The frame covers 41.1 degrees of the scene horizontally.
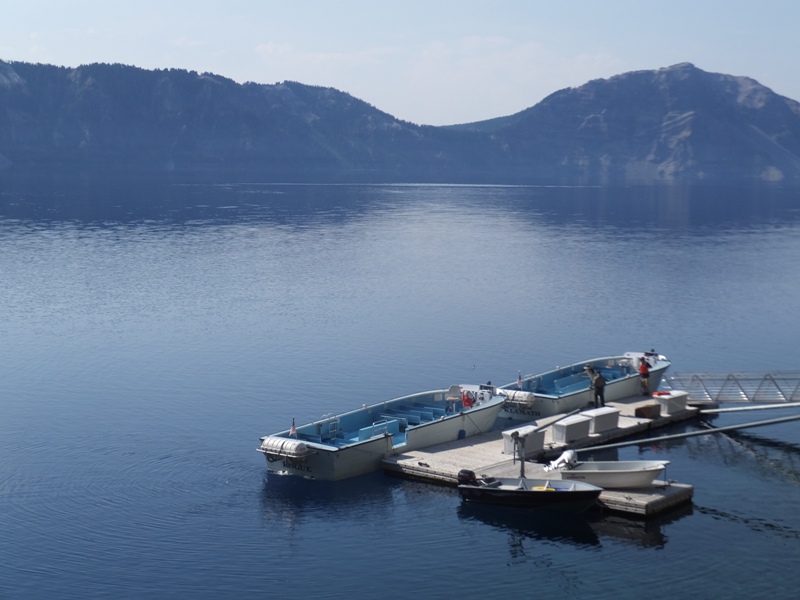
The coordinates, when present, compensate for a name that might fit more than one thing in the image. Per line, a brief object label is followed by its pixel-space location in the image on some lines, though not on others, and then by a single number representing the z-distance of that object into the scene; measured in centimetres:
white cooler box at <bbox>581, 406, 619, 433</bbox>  4419
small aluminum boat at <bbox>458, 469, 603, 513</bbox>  3575
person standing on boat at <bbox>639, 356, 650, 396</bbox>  5053
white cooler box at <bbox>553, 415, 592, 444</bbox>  4278
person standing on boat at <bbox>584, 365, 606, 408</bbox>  4738
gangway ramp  4884
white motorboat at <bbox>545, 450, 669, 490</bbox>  3656
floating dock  3619
